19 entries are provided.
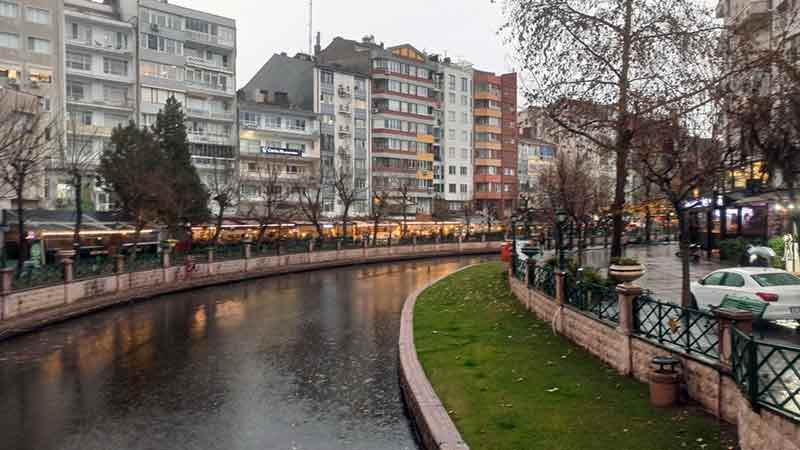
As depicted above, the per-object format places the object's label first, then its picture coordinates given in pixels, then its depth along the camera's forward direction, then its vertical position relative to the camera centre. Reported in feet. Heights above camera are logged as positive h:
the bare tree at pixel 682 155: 48.19 +4.63
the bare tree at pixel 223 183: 137.59 +7.61
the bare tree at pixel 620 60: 54.70 +13.62
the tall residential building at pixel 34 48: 158.81 +41.61
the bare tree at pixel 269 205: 148.46 +1.34
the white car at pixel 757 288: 43.60 -5.70
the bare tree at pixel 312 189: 166.91 +6.35
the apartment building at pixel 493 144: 298.15 +31.05
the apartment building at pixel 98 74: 176.04 +38.60
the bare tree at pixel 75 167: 96.43 +7.70
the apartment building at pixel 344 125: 231.09 +32.22
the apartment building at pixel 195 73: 188.75 +42.66
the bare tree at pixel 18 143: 80.28 +8.81
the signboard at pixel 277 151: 207.73 +19.65
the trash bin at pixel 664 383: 30.81 -8.39
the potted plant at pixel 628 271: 39.79 -3.82
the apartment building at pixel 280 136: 202.90 +24.98
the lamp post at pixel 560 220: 67.41 -1.06
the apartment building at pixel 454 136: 287.69 +33.92
